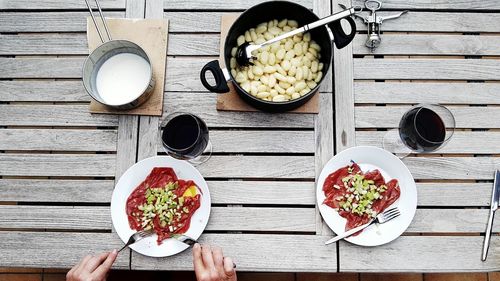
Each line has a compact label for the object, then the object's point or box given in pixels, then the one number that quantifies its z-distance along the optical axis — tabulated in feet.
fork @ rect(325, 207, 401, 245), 3.60
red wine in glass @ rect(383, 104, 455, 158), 3.51
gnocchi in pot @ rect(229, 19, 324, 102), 3.59
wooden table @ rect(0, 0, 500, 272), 3.71
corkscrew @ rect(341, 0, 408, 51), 3.91
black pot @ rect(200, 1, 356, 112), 3.41
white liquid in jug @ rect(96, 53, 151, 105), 3.74
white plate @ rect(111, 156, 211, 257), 3.61
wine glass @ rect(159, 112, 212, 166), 3.42
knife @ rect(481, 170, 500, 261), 3.67
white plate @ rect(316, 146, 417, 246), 3.62
